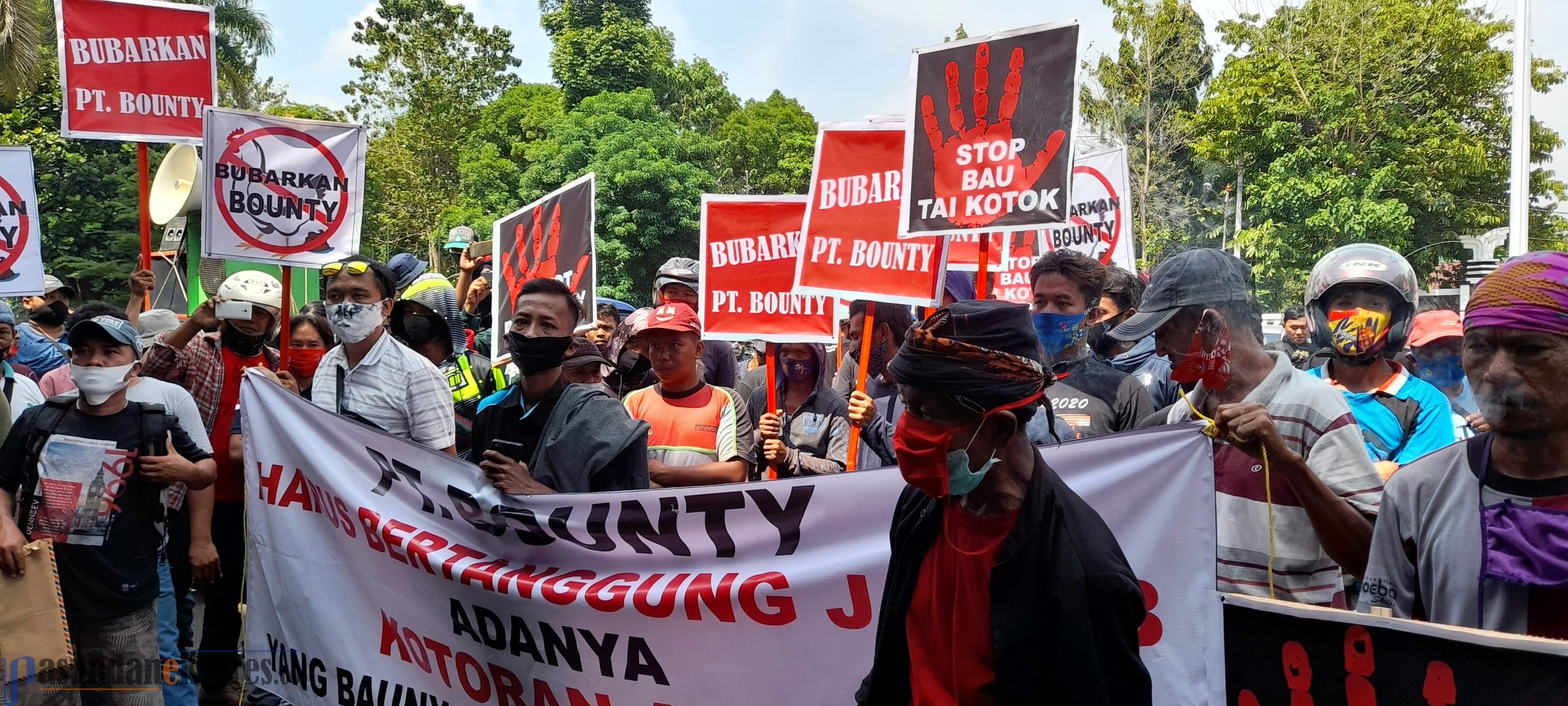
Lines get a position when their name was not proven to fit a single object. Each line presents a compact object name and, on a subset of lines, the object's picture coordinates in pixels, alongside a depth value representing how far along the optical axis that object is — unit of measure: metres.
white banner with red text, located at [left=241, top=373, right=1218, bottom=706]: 3.38
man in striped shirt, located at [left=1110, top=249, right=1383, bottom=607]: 2.96
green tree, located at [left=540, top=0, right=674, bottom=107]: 51.31
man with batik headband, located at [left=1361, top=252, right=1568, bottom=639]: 2.31
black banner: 2.22
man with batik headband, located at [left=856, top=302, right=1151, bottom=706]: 2.24
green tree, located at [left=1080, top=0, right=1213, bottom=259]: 40.84
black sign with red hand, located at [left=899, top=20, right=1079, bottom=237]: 5.36
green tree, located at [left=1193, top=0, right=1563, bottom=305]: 28.97
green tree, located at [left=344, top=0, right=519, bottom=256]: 41.50
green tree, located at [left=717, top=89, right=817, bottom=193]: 50.34
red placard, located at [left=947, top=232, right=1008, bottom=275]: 7.65
